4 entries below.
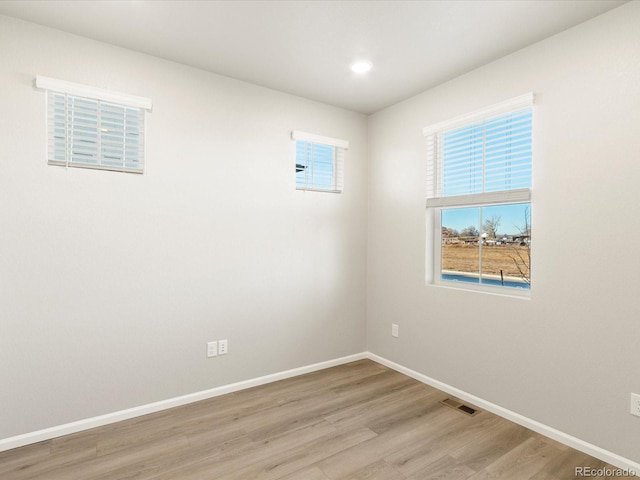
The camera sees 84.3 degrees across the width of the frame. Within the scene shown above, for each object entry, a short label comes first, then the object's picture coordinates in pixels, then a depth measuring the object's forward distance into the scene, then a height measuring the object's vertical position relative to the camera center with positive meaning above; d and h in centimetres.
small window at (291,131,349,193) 344 +78
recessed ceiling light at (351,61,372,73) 274 +137
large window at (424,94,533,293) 261 +37
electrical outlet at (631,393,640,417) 199 -91
